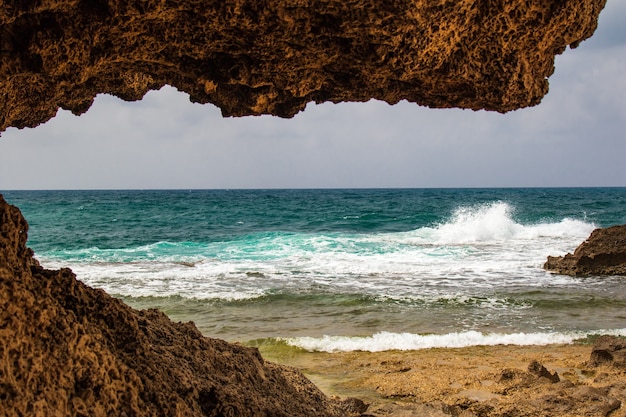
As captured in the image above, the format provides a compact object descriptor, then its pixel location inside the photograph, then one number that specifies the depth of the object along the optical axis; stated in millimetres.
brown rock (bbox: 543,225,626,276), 11781
